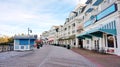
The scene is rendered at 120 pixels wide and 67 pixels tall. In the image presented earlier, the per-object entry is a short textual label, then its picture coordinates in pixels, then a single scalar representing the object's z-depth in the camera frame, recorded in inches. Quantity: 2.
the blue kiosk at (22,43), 597.2
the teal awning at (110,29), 353.3
